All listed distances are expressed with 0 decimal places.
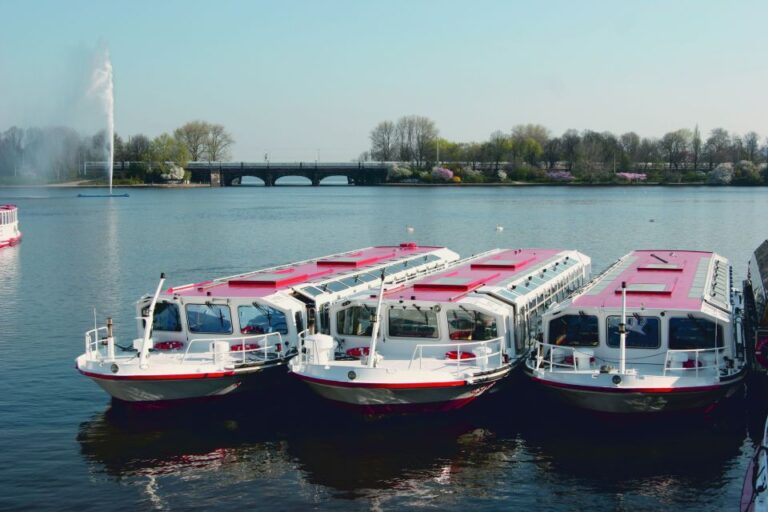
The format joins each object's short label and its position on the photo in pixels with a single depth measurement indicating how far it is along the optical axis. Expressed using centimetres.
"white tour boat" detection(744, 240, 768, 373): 2914
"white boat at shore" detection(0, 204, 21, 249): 8800
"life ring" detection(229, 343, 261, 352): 3048
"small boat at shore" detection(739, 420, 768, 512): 1859
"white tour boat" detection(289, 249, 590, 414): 2745
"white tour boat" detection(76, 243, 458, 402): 2841
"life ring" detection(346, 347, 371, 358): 3006
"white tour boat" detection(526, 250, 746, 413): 2661
